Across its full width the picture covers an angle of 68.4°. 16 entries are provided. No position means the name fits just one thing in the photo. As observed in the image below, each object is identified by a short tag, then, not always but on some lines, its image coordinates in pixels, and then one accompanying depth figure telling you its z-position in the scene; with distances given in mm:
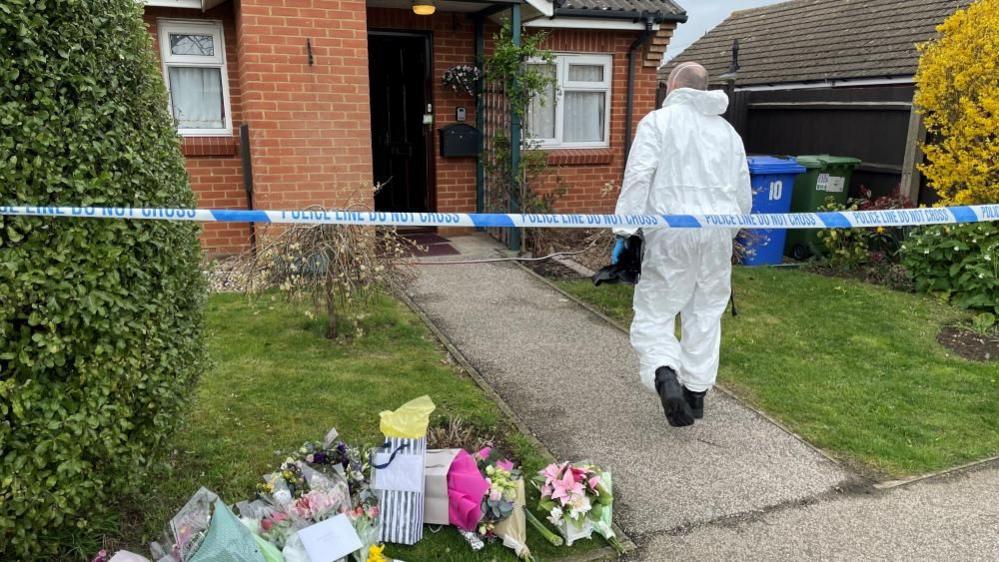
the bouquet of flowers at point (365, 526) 2834
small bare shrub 4973
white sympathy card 2697
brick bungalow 7102
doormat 8414
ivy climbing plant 7750
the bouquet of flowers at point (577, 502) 3039
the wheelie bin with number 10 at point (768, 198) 8148
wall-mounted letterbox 9008
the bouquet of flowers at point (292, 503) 2830
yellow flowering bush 6613
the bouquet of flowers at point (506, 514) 3002
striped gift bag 2986
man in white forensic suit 3920
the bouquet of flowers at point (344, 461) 3090
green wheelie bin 8641
